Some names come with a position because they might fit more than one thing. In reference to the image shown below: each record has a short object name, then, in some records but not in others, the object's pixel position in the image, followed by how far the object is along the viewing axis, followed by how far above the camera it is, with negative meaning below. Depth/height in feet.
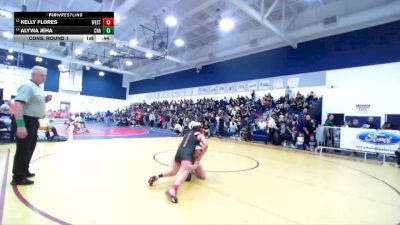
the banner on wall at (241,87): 50.75 +6.38
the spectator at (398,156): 20.45 -3.32
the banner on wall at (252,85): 48.49 +6.58
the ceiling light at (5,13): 25.83 +10.83
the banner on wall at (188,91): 64.73 +6.17
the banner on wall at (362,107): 32.62 +1.78
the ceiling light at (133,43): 45.22 +13.92
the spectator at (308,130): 30.71 -1.84
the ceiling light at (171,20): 32.80 +13.75
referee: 9.61 -0.58
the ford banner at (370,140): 22.72 -2.22
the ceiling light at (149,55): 49.47 +12.79
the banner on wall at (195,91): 62.49 +6.05
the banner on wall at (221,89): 55.38 +6.18
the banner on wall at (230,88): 52.95 +6.30
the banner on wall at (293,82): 41.58 +6.64
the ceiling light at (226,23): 33.27 +13.98
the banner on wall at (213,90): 57.36 +6.05
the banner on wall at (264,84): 46.29 +6.61
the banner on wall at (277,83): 44.01 +6.61
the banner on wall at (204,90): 59.32 +6.12
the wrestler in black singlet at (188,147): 10.82 -1.82
